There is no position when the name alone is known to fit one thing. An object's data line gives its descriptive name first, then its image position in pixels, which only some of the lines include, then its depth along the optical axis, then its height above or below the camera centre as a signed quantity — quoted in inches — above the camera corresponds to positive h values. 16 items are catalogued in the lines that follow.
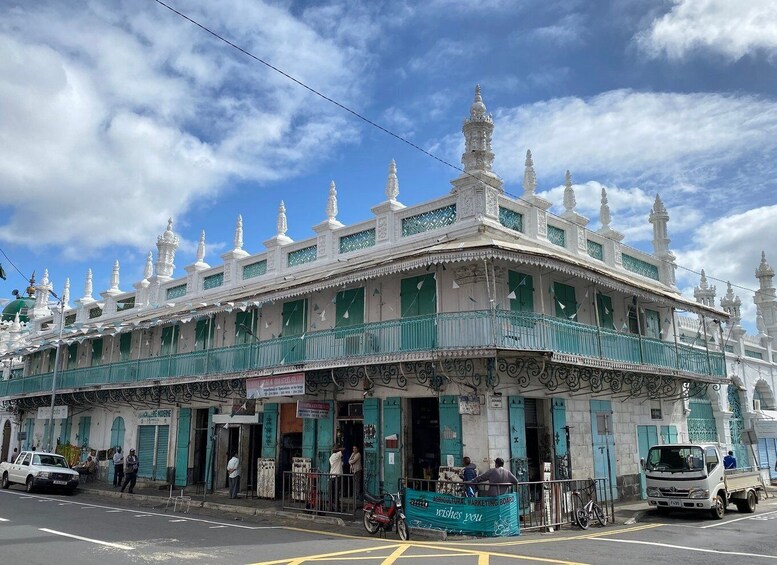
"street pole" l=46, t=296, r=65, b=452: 1035.0 +79.0
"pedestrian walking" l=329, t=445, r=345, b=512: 592.4 -37.9
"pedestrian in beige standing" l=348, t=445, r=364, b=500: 648.4 -30.9
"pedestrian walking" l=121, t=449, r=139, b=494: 855.1 -40.3
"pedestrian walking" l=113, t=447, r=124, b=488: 939.3 -42.7
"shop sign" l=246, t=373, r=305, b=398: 660.7 +53.7
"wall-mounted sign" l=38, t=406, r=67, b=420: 1048.8 +42.4
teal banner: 471.5 -58.1
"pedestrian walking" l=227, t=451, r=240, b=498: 736.3 -43.6
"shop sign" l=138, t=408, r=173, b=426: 941.3 +30.1
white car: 851.4 -46.0
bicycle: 528.1 -62.8
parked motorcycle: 482.3 -59.8
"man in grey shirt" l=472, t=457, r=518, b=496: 498.9 -33.7
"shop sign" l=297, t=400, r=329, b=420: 672.4 +28.8
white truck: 593.0 -43.3
